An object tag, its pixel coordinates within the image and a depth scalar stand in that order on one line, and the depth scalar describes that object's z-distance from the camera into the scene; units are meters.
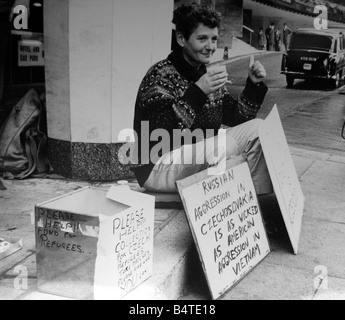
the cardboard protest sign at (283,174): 3.08
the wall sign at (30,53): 4.57
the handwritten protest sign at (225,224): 2.55
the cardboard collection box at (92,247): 2.14
